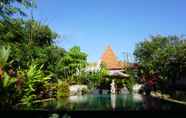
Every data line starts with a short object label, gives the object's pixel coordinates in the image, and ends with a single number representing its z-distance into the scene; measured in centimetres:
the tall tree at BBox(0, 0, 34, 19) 616
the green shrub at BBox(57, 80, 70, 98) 1138
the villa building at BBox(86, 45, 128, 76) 1747
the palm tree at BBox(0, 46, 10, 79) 718
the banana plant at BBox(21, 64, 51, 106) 788
